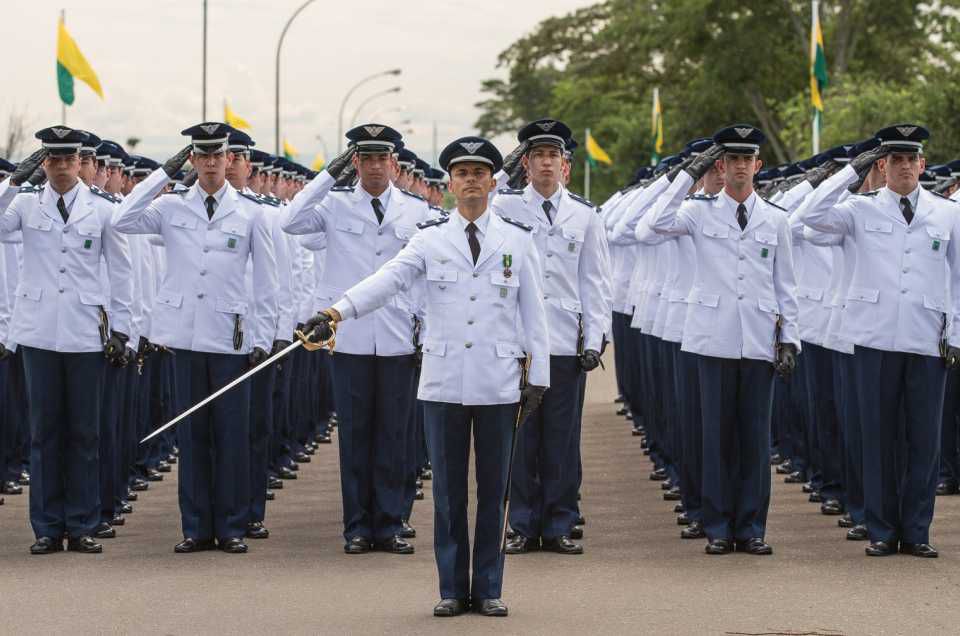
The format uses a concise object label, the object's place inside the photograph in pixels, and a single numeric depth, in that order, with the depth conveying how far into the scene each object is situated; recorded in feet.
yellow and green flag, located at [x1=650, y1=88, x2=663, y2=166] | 145.05
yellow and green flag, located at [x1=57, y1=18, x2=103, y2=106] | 102.32
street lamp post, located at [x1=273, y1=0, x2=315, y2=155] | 149.18
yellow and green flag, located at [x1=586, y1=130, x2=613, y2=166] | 172.89
